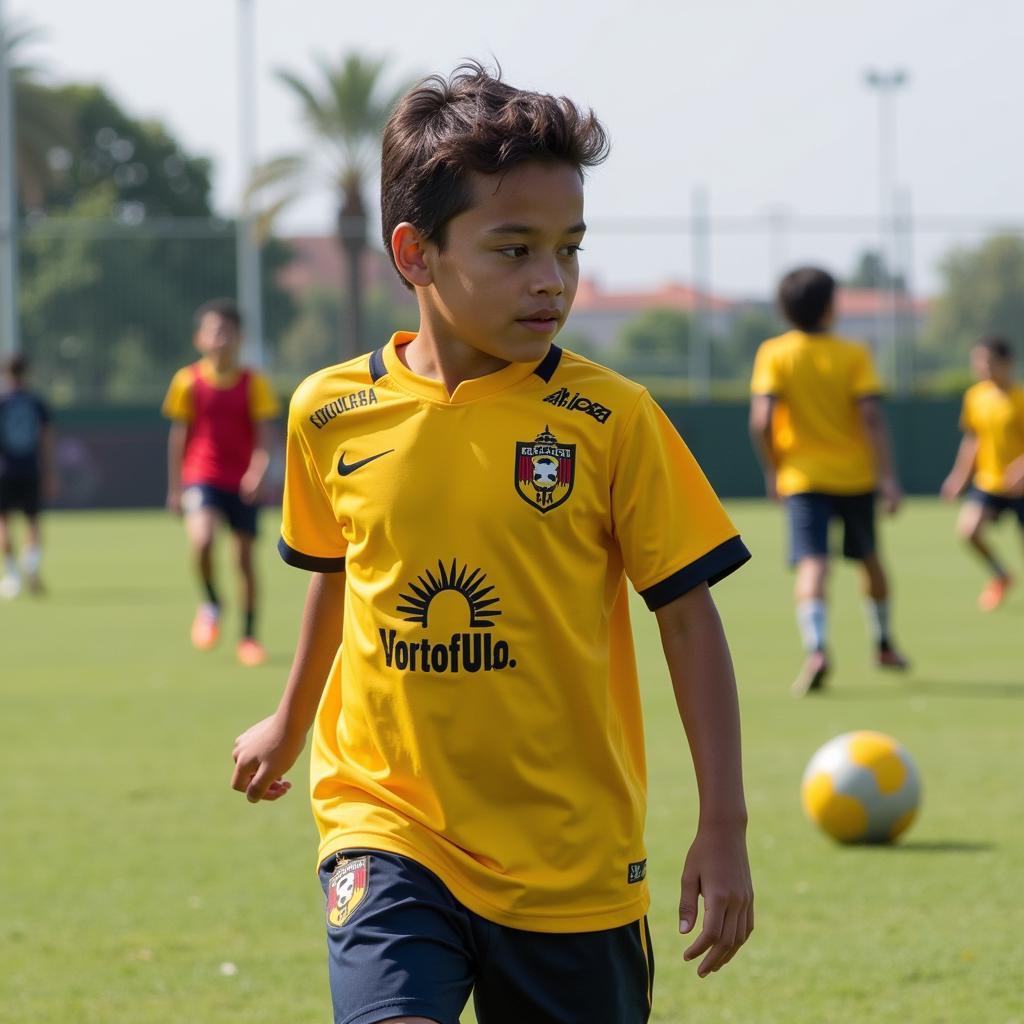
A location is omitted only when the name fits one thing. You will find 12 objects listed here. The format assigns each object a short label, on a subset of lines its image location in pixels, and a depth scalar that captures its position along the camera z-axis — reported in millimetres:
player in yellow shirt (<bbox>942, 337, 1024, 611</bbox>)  15337
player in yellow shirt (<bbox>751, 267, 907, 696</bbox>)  10352
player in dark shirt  18406
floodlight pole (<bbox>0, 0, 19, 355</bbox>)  37656
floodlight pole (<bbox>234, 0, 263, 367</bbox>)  38969
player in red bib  12305
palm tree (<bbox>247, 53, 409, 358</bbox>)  41312
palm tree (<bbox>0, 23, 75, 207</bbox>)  48031
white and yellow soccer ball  6328
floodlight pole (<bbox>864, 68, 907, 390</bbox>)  36531
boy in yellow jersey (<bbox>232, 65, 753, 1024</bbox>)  2936
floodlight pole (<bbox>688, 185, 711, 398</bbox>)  35906
